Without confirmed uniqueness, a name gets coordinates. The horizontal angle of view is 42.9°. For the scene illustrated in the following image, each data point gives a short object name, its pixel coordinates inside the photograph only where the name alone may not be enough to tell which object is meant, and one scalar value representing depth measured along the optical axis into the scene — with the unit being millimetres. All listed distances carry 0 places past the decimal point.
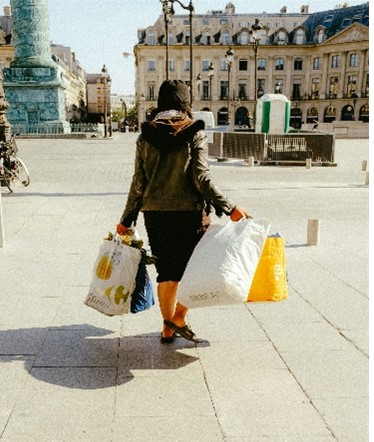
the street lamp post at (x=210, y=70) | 39862
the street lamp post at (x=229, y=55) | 29641
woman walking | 3371
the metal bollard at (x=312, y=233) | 6831
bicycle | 11312
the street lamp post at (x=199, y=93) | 73875
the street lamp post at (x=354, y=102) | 68112
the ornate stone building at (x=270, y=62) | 71625
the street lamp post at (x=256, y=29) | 21055
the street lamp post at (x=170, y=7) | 18817
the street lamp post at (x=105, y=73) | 37875
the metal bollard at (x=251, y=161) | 17555
